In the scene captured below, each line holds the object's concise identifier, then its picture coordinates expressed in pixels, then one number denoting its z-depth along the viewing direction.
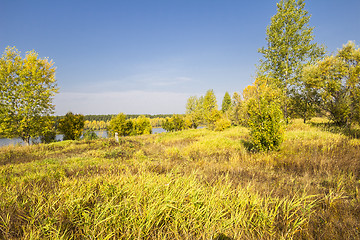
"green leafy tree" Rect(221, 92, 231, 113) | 61.76
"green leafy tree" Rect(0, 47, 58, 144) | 14.47
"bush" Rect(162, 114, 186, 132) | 48.94
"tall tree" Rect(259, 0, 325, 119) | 15.18
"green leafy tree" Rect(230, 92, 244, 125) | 33.38
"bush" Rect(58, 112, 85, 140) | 23.52
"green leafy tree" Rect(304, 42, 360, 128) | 10.20
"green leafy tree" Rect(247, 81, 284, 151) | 6.71
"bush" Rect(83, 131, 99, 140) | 25.35
